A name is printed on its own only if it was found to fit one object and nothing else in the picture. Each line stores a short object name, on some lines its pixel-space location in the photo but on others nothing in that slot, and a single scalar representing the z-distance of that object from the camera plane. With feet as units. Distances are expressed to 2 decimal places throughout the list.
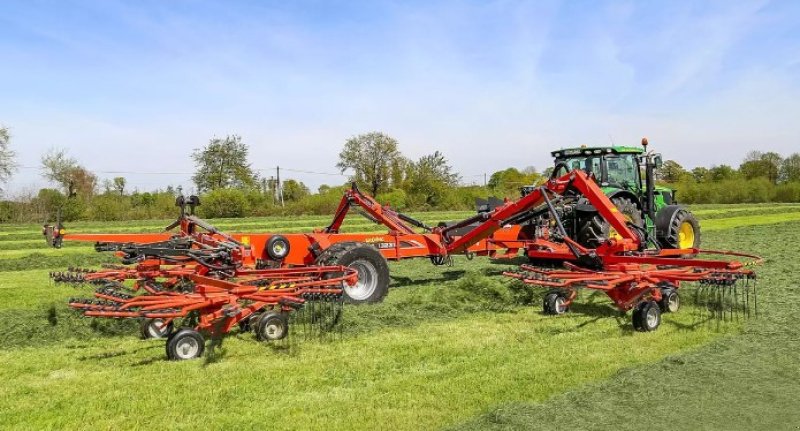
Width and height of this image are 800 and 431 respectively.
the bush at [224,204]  118.62
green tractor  33.40
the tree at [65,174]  154.81
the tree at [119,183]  190.08
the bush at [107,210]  111.45
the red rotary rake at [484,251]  21.80
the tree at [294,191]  168.14
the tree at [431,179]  143.84
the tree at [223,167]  164.14
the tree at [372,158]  170.81
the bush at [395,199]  131.90
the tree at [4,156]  140.15
